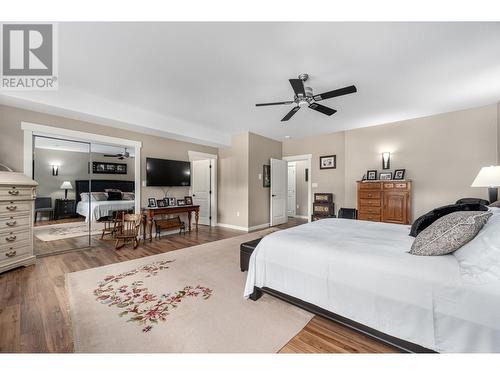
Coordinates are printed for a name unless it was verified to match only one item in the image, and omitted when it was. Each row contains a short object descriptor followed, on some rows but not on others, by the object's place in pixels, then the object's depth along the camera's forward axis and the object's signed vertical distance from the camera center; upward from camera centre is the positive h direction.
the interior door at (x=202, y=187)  6.25 +0.07
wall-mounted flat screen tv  4.68 +0.40
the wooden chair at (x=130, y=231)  3.90 -0.78
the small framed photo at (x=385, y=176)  4.71 +0.28
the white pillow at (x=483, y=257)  1.16 -0.39
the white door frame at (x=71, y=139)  3.24 +0.92
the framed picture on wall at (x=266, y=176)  6.09 +0.38
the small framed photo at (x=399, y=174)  4.55 +0.31
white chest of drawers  2.73 -0.39
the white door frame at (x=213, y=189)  6.13 +0.01
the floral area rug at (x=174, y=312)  1.53 -1.09
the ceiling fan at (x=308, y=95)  2.49 +1.18
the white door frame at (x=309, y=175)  6.10 +0.38
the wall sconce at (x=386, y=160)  4.79 +0.64
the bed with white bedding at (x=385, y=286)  1.16 -0.66
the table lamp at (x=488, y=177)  2.60 +0.13
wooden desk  4.37 -0.48
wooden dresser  4.23 -0.26
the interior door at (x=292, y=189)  8.12 +0.00
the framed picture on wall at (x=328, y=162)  5.75 +0.74
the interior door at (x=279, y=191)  6.28 -0.06
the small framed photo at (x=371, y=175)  4.91 +0.31
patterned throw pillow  1.40 -0.31
